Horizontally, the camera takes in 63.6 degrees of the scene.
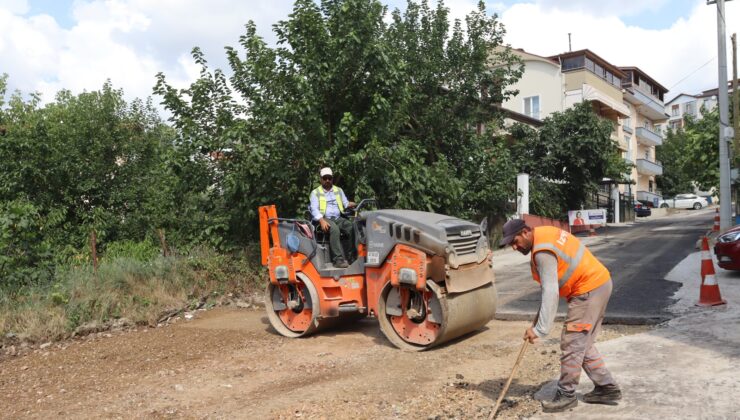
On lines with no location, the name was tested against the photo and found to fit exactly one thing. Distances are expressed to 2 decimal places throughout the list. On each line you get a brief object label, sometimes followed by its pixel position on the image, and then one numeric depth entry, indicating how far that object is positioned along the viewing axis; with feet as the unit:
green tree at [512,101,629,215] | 80.84
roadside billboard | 70.28
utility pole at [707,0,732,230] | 58.39
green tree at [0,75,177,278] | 46.26
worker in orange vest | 14.15
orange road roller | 21.53
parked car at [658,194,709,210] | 170.40
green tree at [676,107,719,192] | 79.41
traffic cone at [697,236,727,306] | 25.48
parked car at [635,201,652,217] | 139.54
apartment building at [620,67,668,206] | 156.56
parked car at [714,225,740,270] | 33.71
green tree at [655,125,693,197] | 189.88
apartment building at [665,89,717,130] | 280.31
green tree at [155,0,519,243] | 35.81
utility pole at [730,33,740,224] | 59.77
